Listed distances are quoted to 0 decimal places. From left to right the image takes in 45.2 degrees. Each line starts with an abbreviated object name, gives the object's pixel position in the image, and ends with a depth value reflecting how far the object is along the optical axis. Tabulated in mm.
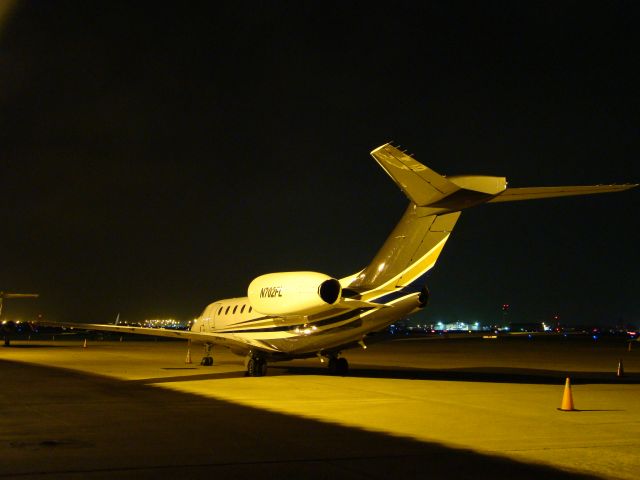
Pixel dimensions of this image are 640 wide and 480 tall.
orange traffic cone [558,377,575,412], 13891
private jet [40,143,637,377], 16516
